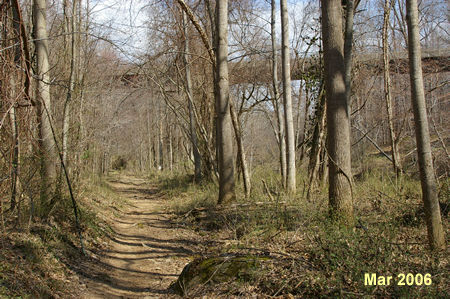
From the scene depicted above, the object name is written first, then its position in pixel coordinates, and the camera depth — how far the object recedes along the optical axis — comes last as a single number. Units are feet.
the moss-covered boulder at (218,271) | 13.55
